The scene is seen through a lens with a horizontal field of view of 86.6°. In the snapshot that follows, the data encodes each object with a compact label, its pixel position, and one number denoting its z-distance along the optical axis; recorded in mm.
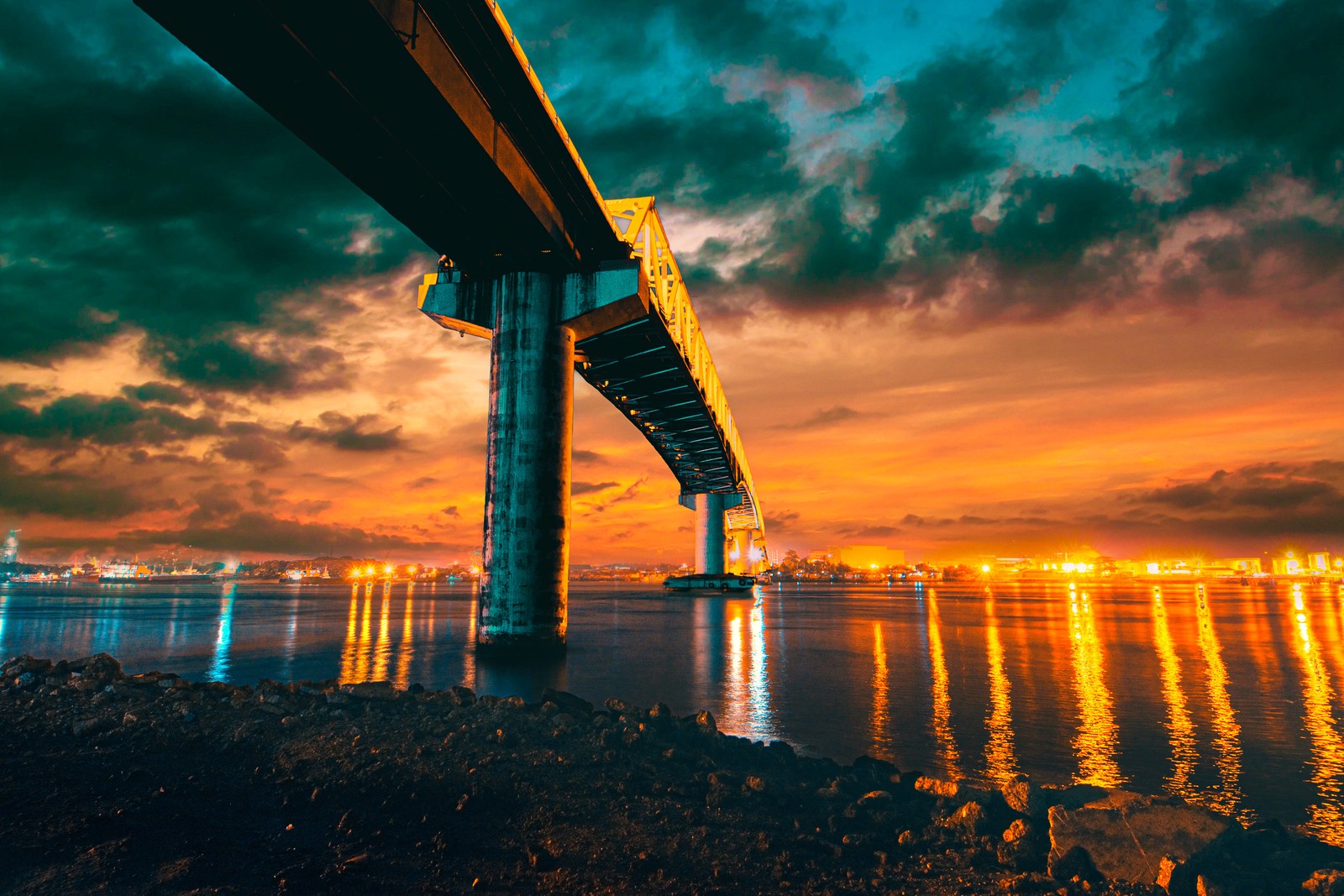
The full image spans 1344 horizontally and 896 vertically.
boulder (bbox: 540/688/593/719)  12039
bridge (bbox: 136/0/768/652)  15648
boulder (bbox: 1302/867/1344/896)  6230
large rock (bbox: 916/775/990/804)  8062
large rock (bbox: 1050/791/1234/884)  6684
